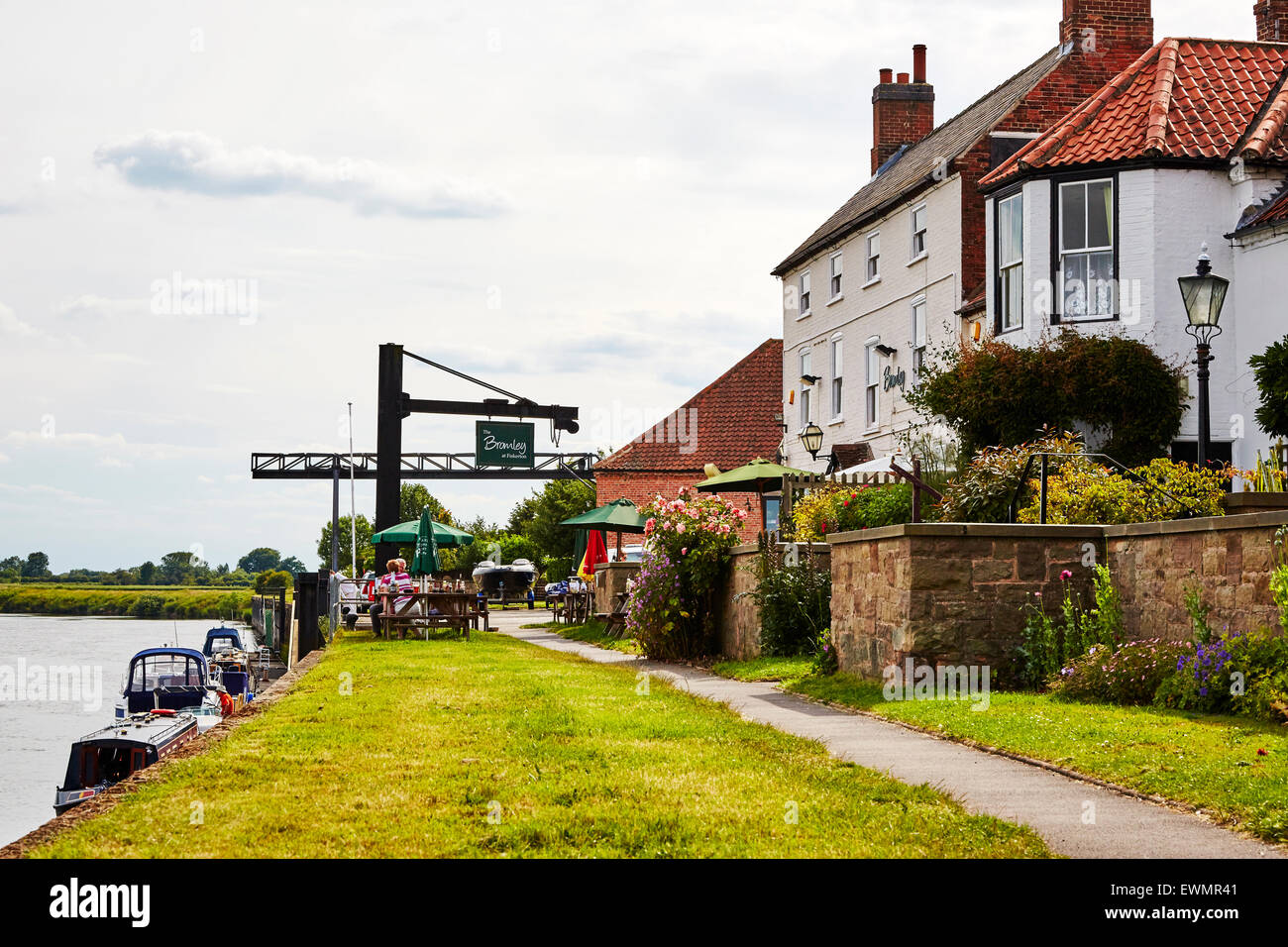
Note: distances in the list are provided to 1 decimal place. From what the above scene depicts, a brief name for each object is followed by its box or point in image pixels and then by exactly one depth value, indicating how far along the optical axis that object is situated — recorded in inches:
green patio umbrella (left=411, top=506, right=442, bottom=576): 1092.5
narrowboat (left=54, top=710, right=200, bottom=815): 770.2
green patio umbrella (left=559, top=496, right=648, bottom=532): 1139.9
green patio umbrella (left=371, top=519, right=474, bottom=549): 1147.9
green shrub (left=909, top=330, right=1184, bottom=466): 816.9
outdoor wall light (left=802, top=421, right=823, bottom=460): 1103.6
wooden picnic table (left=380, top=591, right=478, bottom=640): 881.5
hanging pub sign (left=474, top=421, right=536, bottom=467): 1216.8
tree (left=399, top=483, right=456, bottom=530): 4033.0
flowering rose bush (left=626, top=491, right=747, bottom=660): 705.6
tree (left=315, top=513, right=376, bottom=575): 4072.3
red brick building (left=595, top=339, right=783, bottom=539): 1831.9
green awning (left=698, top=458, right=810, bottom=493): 895.7
